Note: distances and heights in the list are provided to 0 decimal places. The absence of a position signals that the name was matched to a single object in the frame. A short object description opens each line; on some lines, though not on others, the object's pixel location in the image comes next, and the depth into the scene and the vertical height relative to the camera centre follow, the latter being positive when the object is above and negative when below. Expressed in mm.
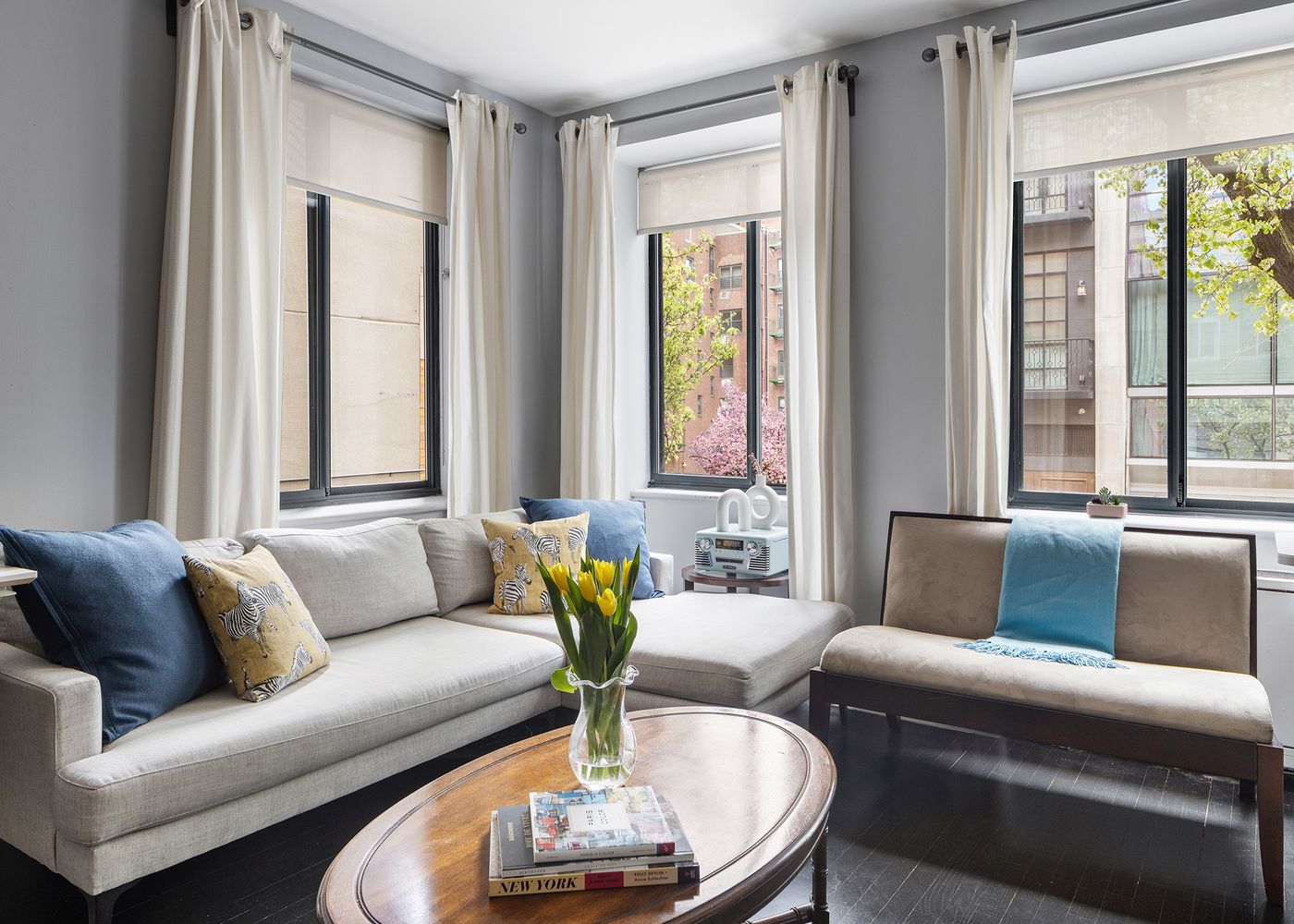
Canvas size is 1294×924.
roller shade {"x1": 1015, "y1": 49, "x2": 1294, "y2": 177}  3055 +1249
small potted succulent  3109 -169
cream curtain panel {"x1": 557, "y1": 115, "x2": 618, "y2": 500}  4262 +773
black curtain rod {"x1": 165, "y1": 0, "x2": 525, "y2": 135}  2961 +1575
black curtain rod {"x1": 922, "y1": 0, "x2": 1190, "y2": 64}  2979 +1530
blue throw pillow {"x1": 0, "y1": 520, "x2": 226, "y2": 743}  2076 -381
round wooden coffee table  1352 -671
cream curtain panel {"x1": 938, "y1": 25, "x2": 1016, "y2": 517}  3242 +724
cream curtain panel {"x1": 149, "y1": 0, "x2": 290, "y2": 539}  2887 +599
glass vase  1621 -518
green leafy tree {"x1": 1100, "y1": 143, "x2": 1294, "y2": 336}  3180 +834
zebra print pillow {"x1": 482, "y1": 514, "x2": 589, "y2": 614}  3340 -369
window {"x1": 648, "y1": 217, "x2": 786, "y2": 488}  4426 +499
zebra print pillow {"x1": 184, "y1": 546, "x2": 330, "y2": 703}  2328 -444
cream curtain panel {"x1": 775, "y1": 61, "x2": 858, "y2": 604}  3590 +524
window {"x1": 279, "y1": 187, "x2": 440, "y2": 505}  3645 +479
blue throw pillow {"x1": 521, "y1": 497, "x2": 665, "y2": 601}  3594 -281
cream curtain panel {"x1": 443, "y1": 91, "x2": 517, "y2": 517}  3924 +681
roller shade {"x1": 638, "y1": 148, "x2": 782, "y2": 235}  4191 +1330
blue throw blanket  2834 -439
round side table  3775 -526
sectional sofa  1879 -643
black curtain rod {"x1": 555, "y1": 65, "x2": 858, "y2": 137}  3570 +1592
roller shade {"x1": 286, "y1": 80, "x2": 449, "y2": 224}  3439 +1288
